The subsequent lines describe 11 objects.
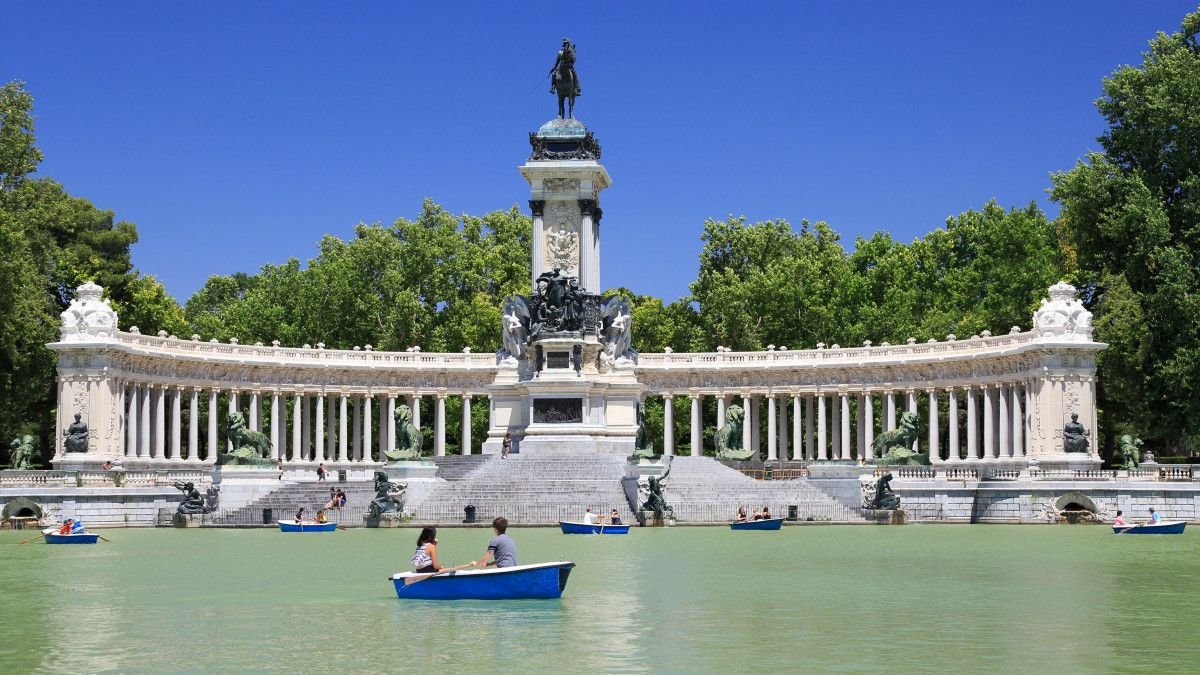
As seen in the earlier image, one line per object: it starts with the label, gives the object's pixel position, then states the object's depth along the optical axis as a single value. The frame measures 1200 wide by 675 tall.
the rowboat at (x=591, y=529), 49.03
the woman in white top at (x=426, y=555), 27.58
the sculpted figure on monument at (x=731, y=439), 72.50
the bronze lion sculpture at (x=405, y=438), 64.38
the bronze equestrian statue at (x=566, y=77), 79.56
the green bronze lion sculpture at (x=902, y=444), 64.75
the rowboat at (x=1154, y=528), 48.72
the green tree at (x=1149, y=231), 69.62
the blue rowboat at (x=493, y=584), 26.78
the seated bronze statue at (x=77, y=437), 67.19
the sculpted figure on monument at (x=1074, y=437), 64.38
